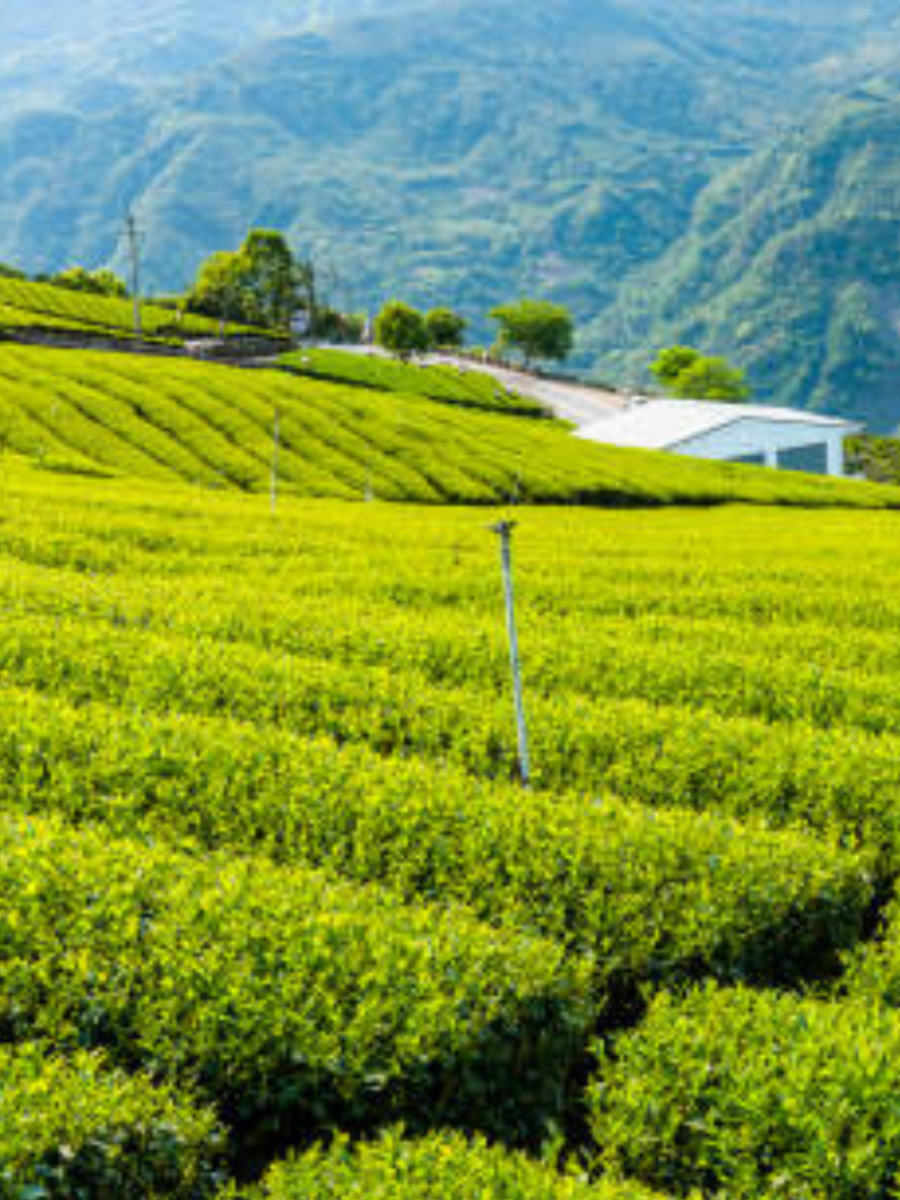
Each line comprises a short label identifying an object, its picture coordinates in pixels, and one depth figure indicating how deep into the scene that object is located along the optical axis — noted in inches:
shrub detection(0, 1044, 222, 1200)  282.0
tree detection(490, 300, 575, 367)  7810.0
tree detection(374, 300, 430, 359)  6176.2
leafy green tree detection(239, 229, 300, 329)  6584.6
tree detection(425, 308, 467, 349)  7691.9
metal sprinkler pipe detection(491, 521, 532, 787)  467.2
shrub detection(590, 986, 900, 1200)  315.6
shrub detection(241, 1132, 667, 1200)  292.7
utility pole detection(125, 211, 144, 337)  4687.5
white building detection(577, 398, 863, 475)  4785.9
